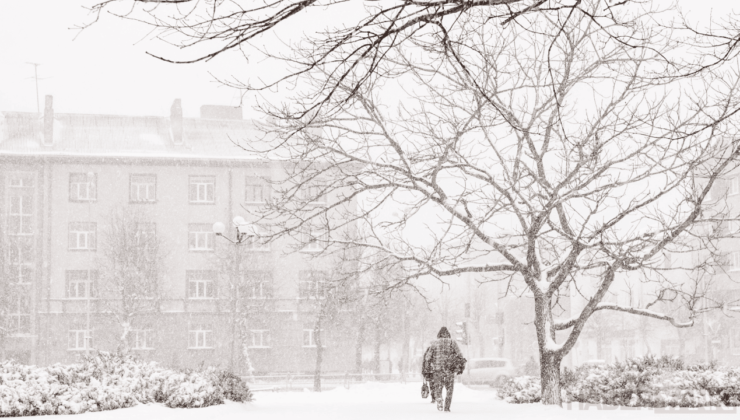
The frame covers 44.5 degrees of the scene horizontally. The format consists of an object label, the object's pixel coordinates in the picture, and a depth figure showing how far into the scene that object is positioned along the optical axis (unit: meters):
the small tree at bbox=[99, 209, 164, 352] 44.81
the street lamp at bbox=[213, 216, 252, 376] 46.03
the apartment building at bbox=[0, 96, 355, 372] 48.84
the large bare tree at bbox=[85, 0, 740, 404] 15.16
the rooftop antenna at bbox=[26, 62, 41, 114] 58.56
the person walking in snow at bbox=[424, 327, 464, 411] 16.14
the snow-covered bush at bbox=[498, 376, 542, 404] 18.72
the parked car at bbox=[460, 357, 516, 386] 41.69
